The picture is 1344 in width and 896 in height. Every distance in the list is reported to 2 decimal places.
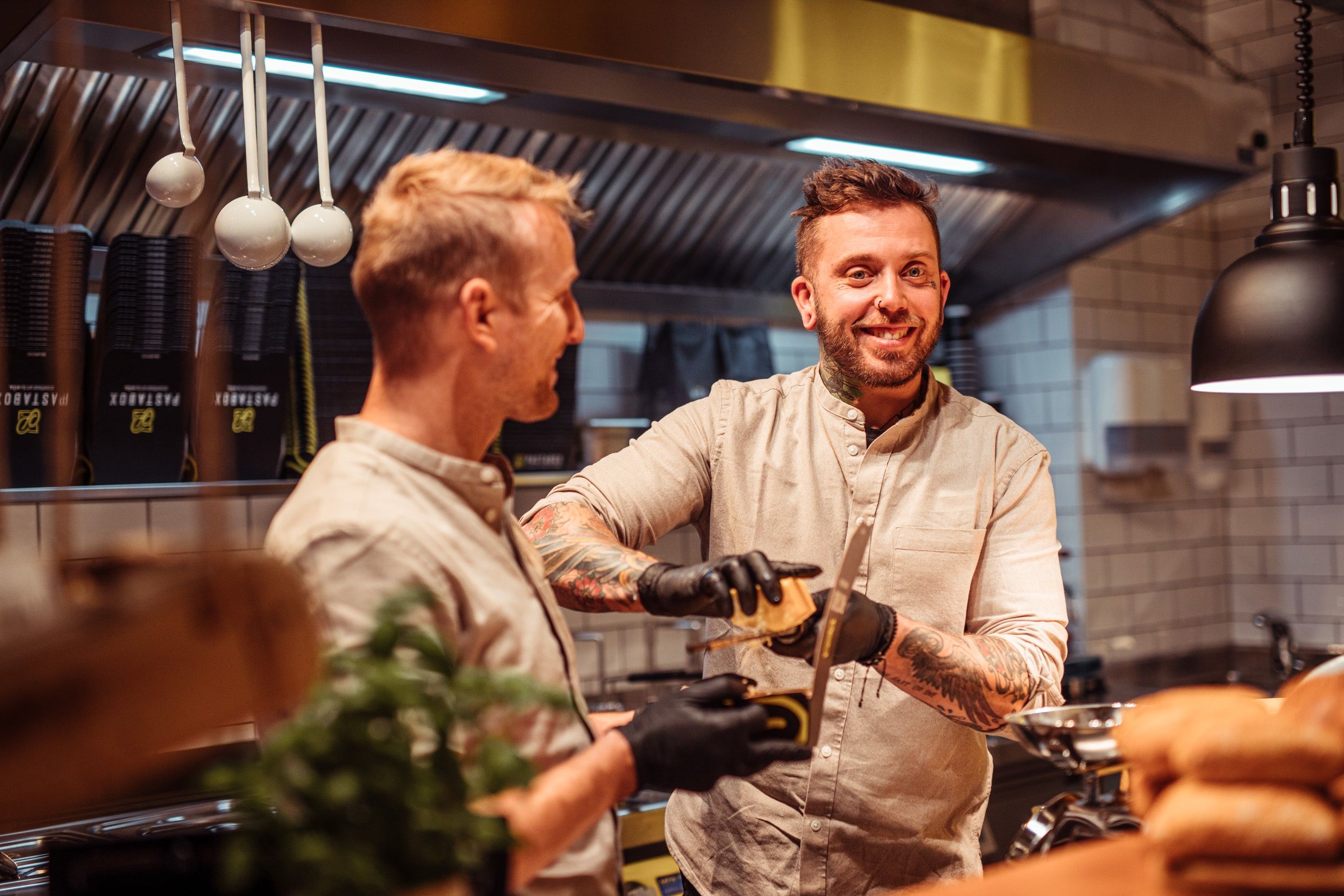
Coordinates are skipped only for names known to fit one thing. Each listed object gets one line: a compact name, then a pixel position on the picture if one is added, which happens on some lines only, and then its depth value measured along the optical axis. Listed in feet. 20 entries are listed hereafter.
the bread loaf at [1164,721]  3.34
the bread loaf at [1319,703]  3.31
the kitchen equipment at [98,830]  6.81
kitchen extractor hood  6.92
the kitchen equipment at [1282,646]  11.93
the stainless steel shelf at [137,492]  7.96
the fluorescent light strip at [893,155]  9.41
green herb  2.42
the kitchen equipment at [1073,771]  3.95
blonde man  3.51
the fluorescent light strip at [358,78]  6.93
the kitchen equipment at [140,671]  2.37
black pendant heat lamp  6.23
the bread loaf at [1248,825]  3.00
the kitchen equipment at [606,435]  10.93
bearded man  5.76
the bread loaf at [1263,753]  3.07
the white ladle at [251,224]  6.31
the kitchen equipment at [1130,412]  13.23
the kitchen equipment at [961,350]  13.51
